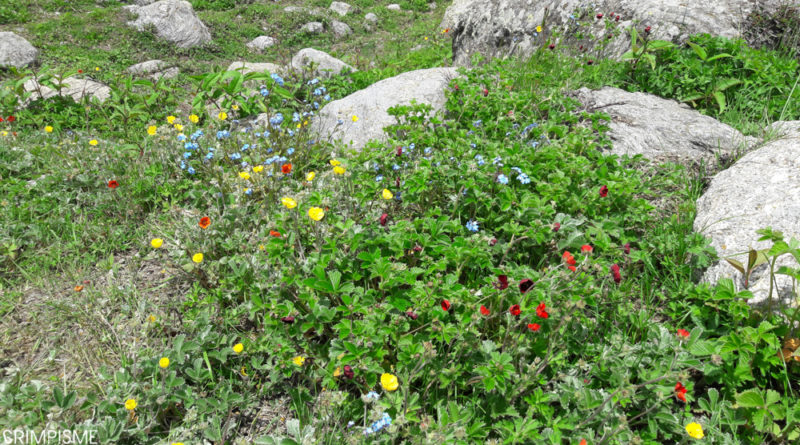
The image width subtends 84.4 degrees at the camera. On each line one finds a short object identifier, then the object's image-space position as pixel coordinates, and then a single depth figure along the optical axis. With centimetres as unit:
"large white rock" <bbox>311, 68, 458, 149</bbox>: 446
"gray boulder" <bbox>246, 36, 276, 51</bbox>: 1075
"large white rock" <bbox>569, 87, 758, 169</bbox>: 362
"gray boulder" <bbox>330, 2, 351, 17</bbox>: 1364
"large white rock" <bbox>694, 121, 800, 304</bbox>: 249
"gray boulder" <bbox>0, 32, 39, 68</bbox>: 798
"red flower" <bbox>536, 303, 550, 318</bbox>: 189
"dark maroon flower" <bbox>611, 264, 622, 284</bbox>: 224
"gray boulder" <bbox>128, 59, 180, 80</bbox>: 824
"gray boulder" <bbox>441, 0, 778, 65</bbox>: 509
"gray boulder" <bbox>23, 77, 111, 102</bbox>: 580
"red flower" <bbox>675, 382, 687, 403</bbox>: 180
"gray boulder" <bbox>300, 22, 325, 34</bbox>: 1191
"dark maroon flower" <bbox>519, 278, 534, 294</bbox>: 212
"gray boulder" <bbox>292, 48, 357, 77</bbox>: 655
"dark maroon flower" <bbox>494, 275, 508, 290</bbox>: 212
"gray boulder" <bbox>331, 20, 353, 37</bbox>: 1235
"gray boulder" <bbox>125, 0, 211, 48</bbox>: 1010
